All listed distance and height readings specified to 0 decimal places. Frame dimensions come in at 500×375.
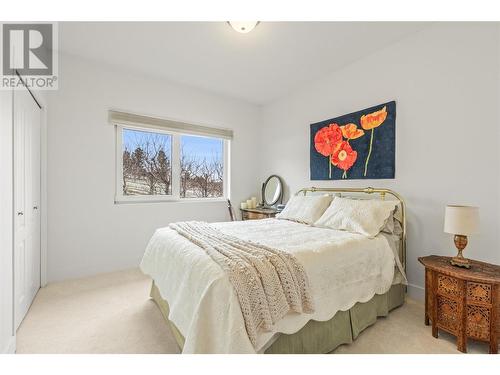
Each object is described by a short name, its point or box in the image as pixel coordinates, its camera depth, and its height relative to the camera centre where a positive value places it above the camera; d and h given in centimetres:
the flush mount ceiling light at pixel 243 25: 195 +135
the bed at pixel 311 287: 119 -66
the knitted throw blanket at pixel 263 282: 121 -53
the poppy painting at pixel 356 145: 256 +51
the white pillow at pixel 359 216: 213 -28
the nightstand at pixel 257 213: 358 -41
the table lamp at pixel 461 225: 169 -27
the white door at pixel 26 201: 182 -14
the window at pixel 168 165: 327 +34
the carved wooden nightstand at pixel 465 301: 155 -79
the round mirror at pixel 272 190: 393 -5
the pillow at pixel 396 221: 227 -33
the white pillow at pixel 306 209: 268 -26
